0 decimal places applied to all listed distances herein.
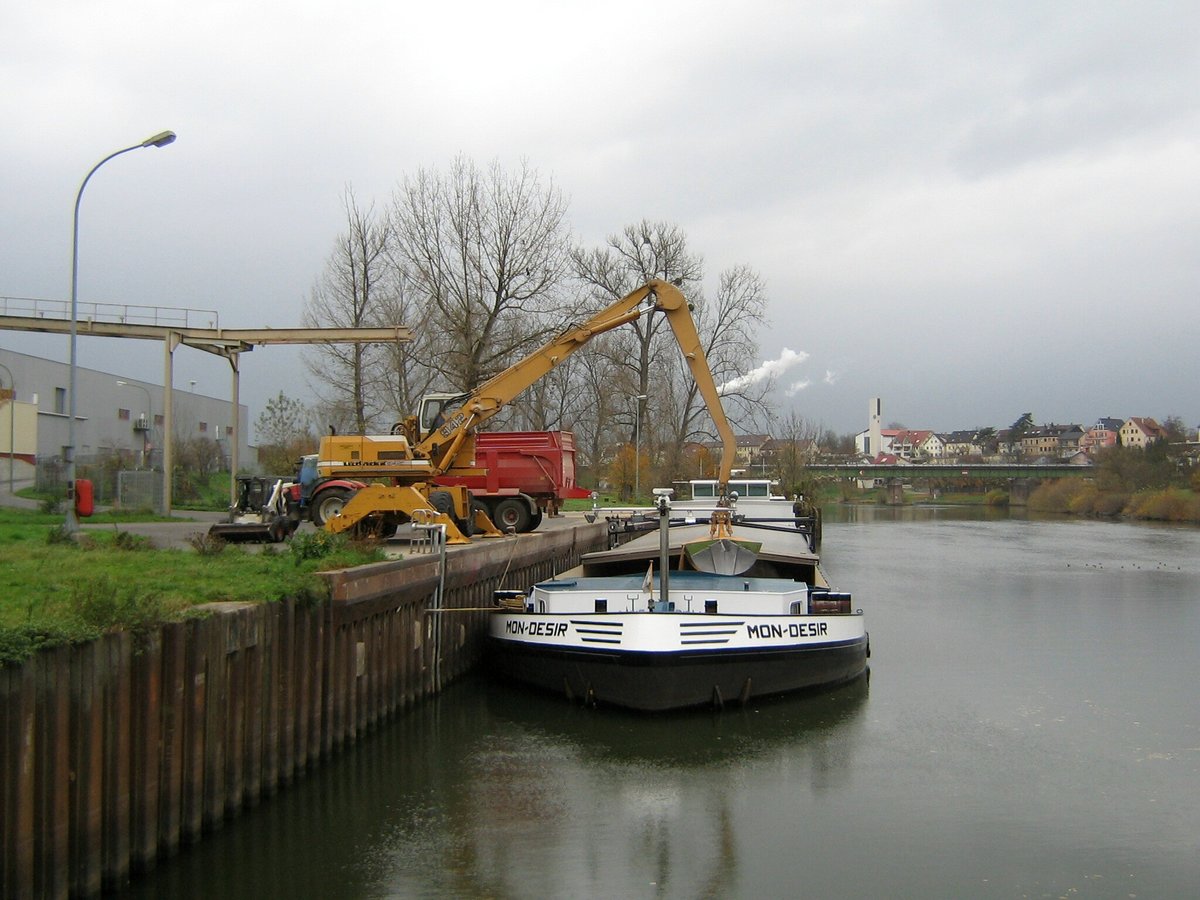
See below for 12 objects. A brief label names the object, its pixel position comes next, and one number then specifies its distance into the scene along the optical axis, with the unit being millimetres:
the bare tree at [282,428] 53719
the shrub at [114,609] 8562
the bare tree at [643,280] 57562
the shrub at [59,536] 16188
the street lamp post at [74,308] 19172
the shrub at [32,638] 7273
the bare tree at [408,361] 41969
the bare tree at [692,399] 59219
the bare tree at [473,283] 41844
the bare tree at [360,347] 43844
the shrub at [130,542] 16047
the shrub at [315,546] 14484
